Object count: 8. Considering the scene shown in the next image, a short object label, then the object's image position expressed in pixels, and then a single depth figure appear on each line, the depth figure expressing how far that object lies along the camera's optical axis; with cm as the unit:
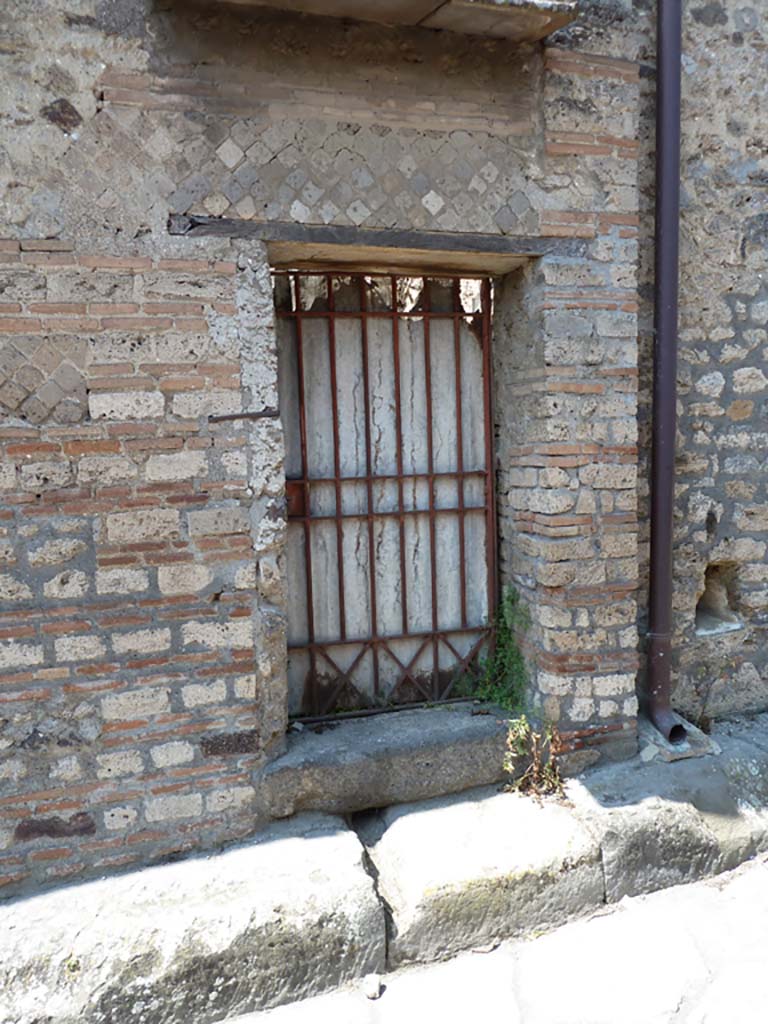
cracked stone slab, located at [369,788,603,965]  280
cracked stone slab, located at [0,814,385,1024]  244
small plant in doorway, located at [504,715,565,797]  338
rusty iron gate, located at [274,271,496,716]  345
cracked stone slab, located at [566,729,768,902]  310
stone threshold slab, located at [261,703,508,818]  312
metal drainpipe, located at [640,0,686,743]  341
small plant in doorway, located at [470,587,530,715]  362
